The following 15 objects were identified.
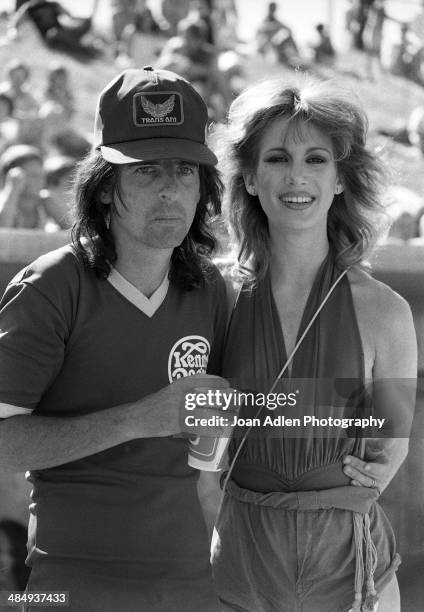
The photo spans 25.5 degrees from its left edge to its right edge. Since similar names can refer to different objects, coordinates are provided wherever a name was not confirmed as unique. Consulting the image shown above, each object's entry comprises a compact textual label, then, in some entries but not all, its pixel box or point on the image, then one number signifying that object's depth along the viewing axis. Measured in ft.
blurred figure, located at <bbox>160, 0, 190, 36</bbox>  49.34
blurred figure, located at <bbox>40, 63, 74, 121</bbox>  34.04
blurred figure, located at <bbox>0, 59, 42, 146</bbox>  33.19
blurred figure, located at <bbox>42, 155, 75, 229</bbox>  21.61
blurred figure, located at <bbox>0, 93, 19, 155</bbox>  28.86
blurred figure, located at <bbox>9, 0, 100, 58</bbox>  48.99
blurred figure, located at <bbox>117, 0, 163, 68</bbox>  45.62
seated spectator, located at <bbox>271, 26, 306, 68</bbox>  55.10
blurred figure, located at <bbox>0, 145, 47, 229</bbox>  21.17
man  6.49
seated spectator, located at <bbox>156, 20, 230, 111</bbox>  38.17
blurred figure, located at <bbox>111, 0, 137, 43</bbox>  49.42
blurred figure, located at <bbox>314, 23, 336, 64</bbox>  58.66
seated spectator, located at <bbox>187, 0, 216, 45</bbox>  42.19
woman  7.63
